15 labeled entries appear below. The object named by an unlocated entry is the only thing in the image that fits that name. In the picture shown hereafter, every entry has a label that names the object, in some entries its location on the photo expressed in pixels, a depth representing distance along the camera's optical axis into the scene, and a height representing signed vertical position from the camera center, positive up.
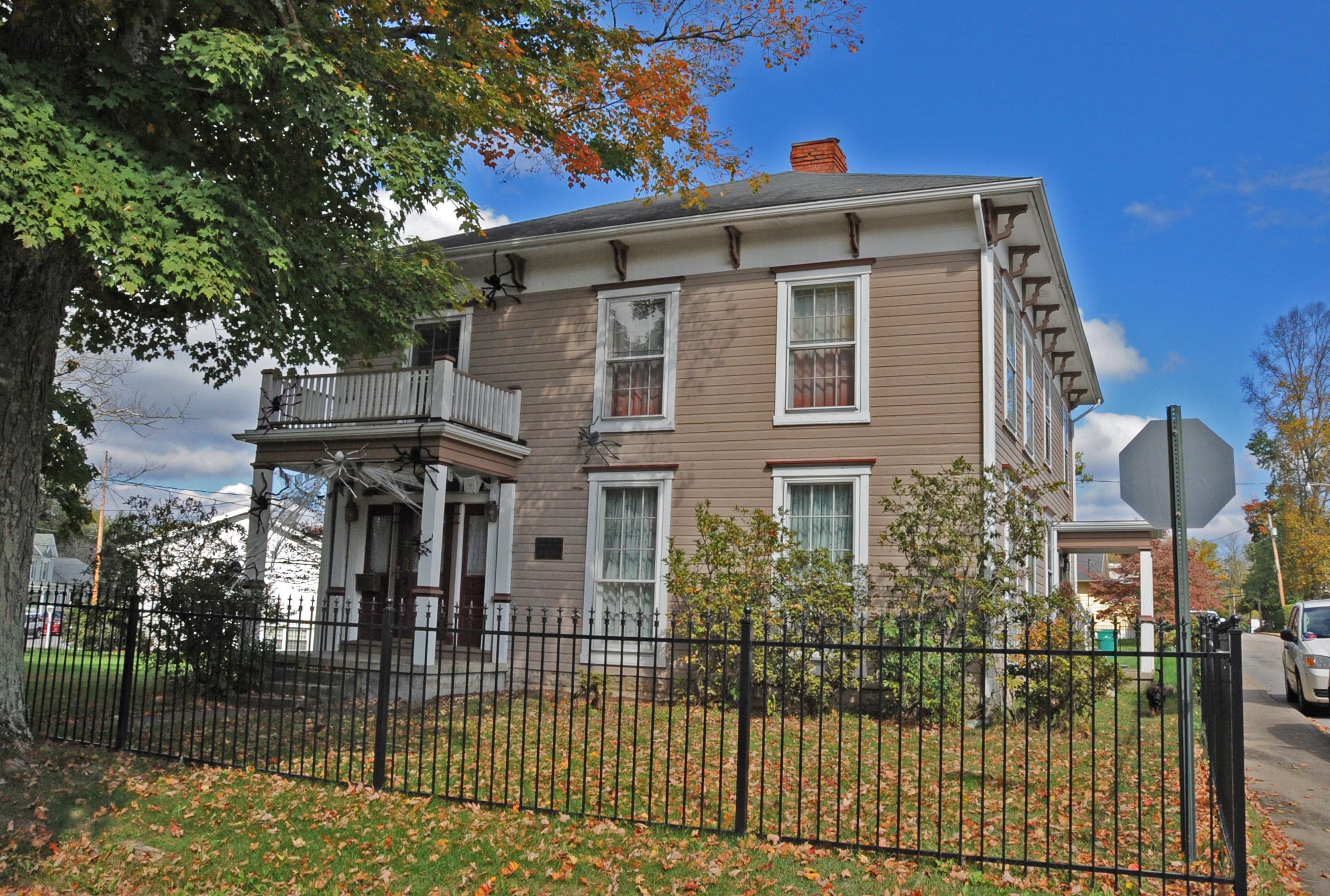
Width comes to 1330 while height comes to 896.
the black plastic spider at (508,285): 16.53 +4.86
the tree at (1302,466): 42.59 +6.64
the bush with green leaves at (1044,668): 12.12 -0.74
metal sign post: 5.94 -0.14
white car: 14.91 -0.57
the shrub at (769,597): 12.88 -0.01
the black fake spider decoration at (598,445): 15.45 +2.17
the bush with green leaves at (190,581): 12.72 -0.07
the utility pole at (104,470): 45.56 +4.65
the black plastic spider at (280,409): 15.43 +2.55
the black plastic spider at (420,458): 14.15 +1.74
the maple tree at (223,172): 7.99 +3.72
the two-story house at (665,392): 13.91 +2.88
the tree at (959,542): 12.59 +0.75
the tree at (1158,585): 28.80 +0.79
